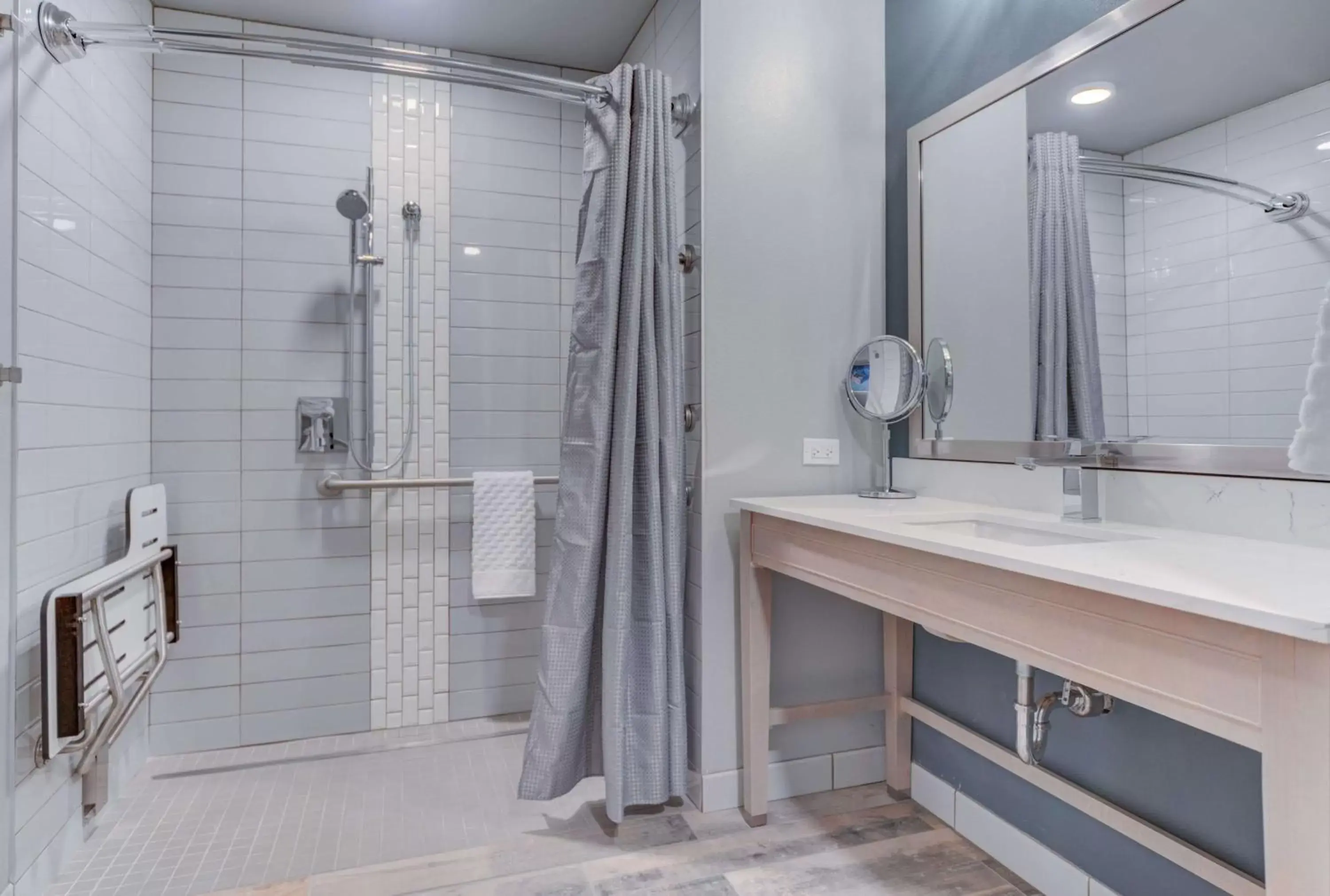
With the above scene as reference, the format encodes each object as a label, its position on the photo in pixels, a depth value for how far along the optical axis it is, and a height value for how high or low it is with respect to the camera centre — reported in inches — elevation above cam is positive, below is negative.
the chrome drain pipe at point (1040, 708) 54.9 -19.7
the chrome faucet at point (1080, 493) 58.1 -3.6
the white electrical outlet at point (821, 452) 81.3 -0.6
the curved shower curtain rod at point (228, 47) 64.7 +36.0
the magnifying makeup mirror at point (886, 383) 77.9 +6.9
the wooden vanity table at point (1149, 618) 29.7 -9.3
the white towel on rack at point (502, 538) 97.6 -12.3
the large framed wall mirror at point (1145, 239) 48.7 +16.5
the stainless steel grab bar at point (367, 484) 96.3 -5.1
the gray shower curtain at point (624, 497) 73.4 -5.2
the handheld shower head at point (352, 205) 89.4 +29.3
